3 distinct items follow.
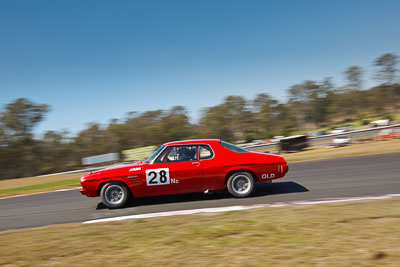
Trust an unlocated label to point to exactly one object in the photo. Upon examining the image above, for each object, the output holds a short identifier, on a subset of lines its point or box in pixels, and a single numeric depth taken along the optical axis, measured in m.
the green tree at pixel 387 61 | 76.69
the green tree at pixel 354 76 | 85.19
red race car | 6.87
